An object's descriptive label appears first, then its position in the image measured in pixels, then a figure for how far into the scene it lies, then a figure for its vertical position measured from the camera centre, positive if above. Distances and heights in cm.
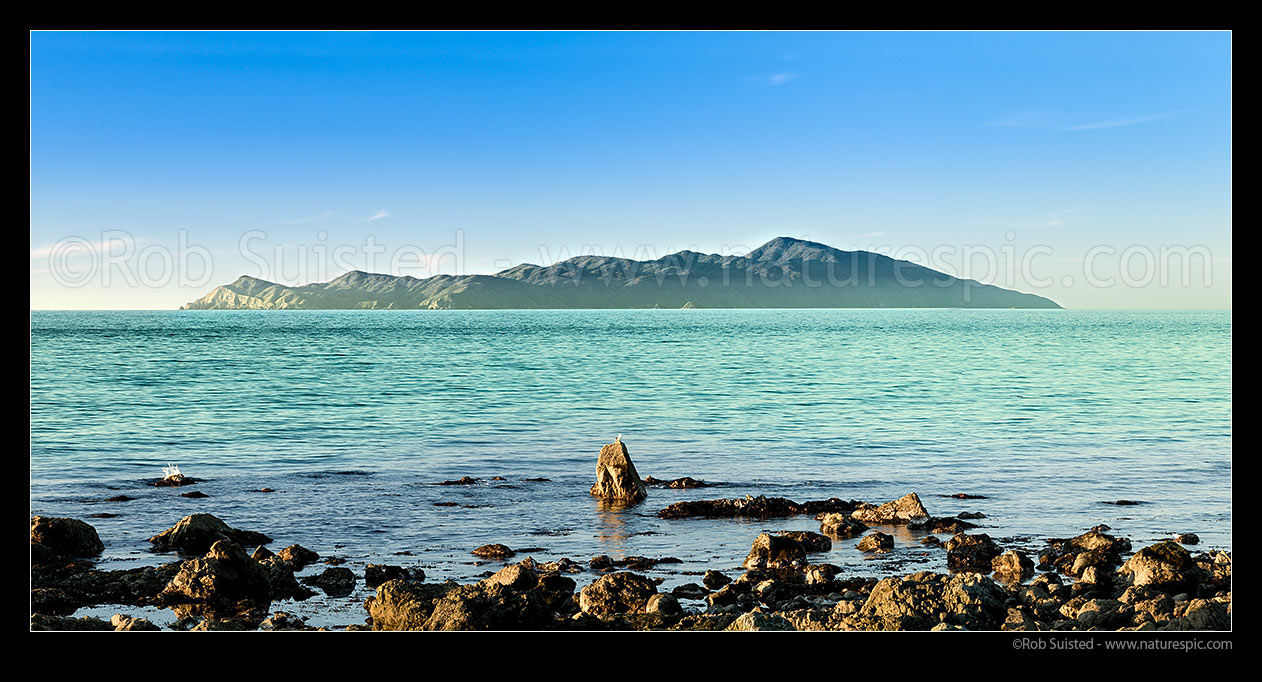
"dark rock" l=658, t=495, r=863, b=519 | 2006 -330
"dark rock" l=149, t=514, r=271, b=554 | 1677 -319
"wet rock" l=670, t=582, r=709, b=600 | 1386 -344
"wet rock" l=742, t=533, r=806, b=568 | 1535 -322
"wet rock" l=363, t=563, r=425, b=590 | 1455 -337
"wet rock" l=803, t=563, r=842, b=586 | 1422 -327
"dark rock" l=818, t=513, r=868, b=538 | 1794 -328
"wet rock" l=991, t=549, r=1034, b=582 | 1488 -333
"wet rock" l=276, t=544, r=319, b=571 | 1564 -331
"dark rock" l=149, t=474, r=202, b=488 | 2472 -332
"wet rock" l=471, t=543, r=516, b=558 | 1644 -339
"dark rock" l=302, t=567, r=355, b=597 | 1419 -341
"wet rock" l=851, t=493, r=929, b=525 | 1891 -316
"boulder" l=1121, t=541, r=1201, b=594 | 1382 -316
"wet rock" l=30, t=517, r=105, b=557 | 1605 -307
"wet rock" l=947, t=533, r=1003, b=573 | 1563 -329
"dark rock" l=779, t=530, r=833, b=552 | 1661 -326
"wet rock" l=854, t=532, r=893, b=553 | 1659 -329
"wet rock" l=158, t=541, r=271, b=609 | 1352 -321
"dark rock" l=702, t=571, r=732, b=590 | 1441 -340
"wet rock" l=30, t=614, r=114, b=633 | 1180 -331
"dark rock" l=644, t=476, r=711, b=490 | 2411 -332
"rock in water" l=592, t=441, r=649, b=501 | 2195 -293
